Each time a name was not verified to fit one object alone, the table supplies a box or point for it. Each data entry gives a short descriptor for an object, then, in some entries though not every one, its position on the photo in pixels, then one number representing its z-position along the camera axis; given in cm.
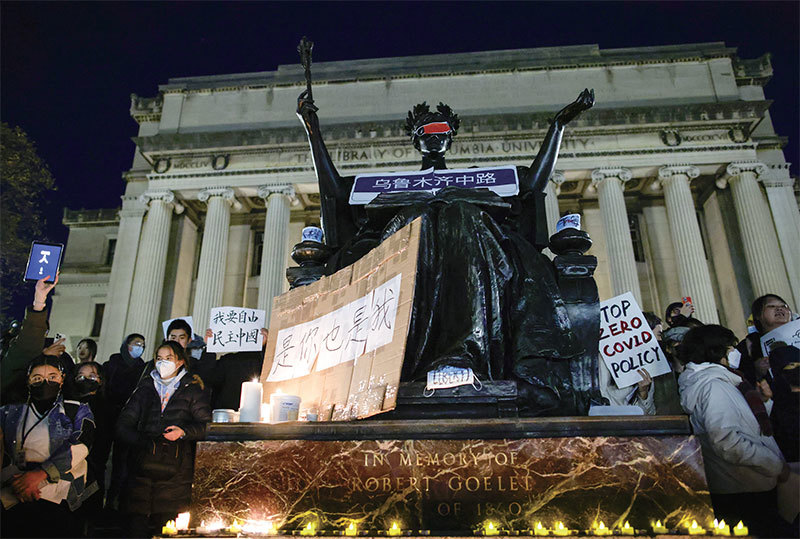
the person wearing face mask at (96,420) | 536
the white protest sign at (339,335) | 354
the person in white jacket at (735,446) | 332
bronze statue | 360
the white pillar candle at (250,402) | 338
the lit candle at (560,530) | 247
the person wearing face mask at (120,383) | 602
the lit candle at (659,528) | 244
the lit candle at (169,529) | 266
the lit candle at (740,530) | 240
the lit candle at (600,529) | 245
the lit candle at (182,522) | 275
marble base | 259
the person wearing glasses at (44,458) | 384
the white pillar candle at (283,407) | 326
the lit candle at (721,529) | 240
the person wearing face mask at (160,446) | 447
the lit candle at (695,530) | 240
